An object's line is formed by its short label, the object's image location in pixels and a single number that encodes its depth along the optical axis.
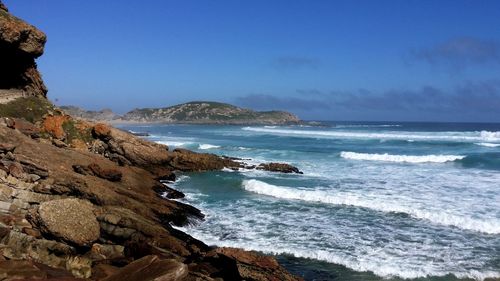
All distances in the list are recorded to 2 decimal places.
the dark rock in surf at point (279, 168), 33.84
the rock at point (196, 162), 33.09
